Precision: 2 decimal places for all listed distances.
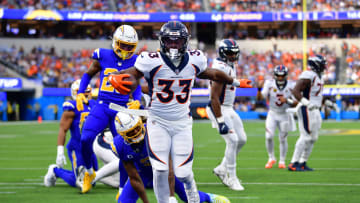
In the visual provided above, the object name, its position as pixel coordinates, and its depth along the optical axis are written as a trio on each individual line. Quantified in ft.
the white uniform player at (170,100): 32.24
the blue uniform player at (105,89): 45.65
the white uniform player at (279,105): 69.67
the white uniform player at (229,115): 49.88
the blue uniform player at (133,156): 34.25
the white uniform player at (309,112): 63.00
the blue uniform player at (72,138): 50.93
